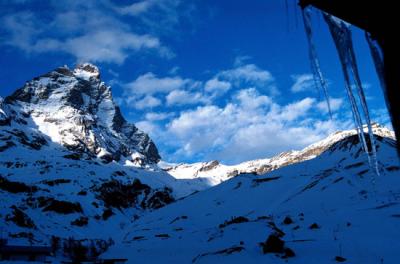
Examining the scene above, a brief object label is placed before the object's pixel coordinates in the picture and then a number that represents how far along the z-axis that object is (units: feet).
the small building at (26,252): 122.01
